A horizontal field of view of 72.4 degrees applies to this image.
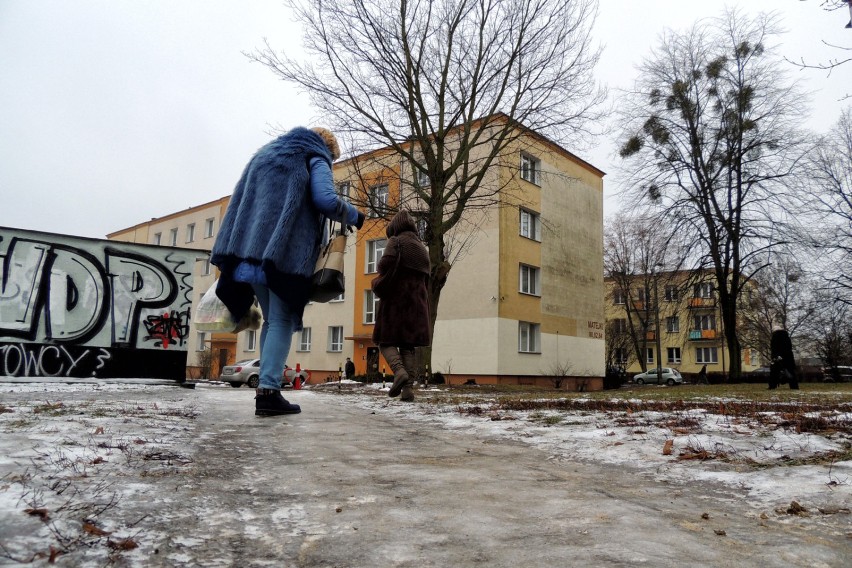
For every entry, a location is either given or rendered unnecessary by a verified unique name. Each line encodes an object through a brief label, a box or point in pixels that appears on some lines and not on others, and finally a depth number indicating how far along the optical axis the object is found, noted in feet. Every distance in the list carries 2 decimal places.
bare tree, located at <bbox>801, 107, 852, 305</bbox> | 90.44
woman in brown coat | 22.31
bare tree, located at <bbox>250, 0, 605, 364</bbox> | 52.49
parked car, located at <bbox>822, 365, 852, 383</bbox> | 93.79
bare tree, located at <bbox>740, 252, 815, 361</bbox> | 82.99
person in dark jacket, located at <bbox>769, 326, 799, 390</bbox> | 49.39
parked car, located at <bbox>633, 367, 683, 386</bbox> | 153.79
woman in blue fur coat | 13.85
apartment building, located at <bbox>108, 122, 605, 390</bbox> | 90.27
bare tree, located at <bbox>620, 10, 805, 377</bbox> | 82.12
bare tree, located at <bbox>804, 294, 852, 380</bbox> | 96.89
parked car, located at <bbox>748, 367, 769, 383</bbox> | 91.43
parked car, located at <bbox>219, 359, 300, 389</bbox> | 83.41
